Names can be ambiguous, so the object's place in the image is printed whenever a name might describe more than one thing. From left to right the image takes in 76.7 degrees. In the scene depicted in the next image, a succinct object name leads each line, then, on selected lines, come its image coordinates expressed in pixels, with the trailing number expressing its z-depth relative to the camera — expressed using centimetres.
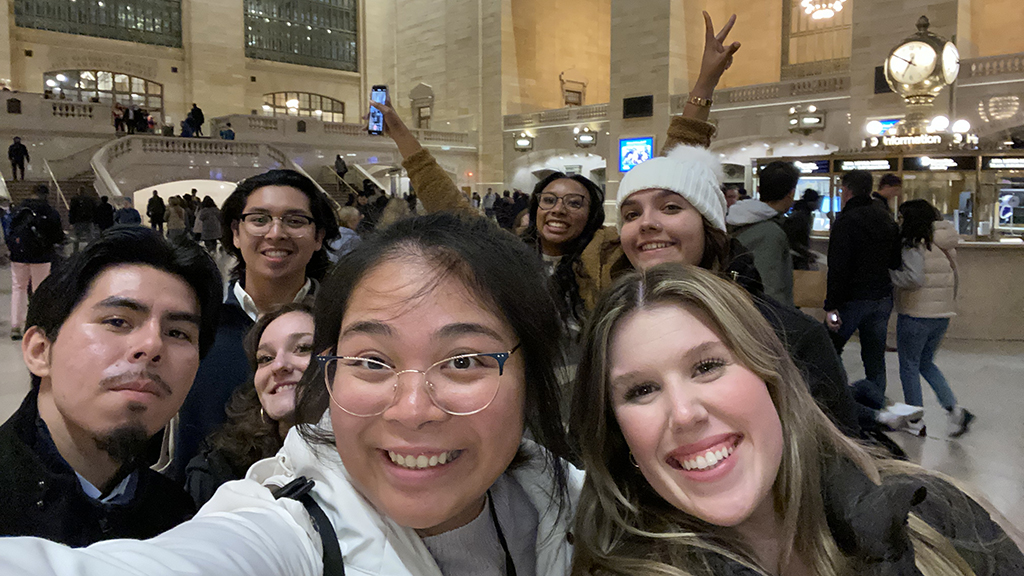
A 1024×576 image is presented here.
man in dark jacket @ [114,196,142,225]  1197
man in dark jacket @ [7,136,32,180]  1716
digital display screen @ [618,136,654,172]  2000
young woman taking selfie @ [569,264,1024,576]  130
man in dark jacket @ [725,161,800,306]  426
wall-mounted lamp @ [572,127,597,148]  2194
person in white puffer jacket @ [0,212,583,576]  102
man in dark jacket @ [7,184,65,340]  750
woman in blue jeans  537
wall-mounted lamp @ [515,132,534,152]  2406
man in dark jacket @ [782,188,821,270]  573
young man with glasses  228
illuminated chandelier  1883
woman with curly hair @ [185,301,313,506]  185
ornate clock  910
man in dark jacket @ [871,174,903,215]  641
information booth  858
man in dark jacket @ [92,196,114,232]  938
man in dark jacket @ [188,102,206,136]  2144
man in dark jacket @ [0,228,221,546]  130
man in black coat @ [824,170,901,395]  534
